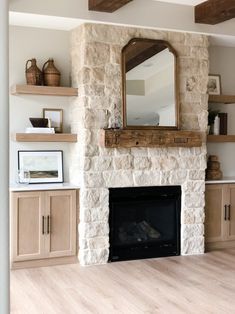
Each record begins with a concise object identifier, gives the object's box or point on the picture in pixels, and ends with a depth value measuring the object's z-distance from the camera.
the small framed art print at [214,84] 5.85
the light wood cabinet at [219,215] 5.52
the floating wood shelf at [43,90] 4.74
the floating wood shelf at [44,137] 4.74
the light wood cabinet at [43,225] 4.62
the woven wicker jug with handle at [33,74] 4.84
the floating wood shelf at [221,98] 5.68
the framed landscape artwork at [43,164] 5.00
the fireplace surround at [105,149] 4.79
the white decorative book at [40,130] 4.81
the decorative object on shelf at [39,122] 4.91
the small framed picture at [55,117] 5.12
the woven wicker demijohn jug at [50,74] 4.93
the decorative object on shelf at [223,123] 5.88
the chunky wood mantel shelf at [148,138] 4.76
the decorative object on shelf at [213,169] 5.63
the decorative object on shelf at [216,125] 5.78
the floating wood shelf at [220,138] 5.68
